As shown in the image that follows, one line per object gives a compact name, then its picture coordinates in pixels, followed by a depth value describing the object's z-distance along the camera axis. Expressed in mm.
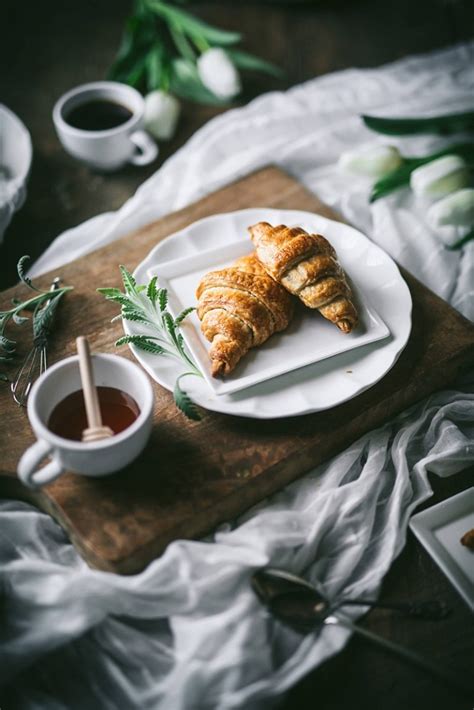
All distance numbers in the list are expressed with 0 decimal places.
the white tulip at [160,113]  1109
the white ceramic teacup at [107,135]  1033
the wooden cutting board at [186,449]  767
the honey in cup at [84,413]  768
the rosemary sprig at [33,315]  859
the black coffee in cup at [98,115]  1059
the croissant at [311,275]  846
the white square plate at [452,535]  766
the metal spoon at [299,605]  738
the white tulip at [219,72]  1138
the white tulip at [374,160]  1038
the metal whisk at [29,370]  839
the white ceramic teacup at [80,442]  736
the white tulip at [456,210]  978
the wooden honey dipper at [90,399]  752
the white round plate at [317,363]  813
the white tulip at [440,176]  1004
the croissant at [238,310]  823
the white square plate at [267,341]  826
